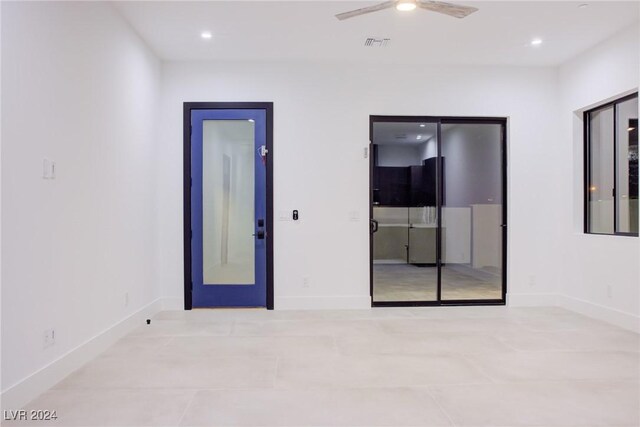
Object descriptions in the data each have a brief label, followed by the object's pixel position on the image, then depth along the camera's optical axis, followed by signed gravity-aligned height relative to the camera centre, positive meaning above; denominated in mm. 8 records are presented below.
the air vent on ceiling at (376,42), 4156 +1653
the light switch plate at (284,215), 4754 -82
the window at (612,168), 4041 +400
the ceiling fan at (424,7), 2812 +1361
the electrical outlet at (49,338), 2562 -790
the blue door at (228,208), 4750 +6
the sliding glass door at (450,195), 5020 +151
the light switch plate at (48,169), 2541 +246
